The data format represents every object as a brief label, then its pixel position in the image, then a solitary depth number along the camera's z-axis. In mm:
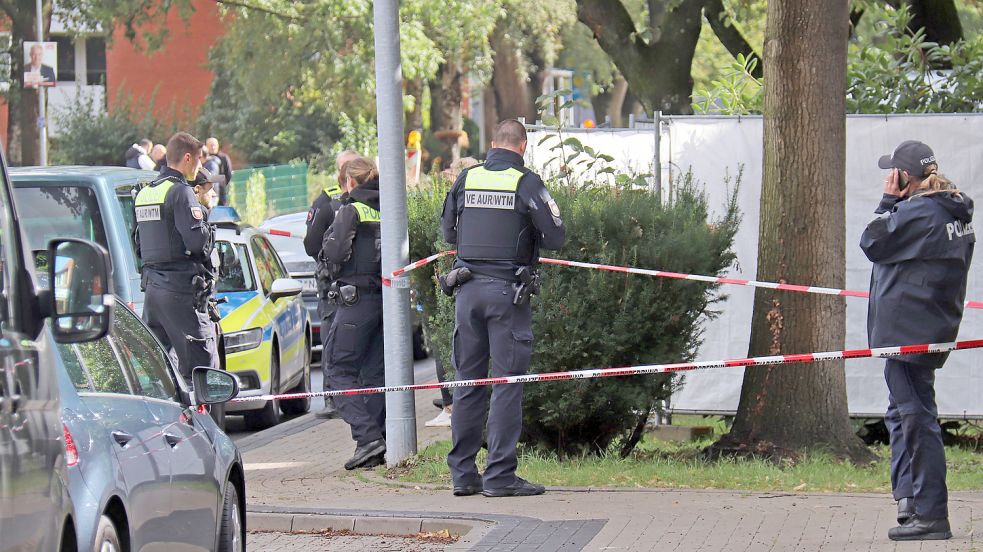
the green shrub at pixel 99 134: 84937
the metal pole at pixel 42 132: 63009
